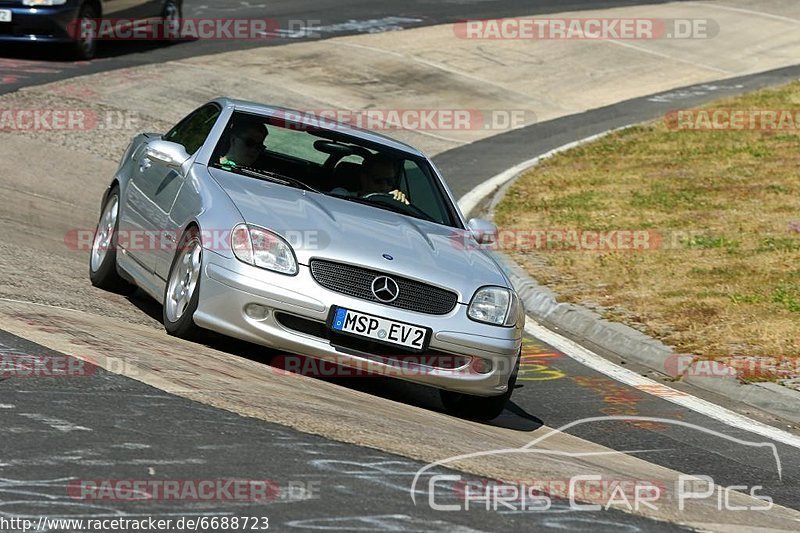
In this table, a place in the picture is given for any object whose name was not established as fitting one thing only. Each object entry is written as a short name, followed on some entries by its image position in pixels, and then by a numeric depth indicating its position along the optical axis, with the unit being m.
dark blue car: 38.91
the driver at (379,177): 17.67
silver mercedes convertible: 14.90
